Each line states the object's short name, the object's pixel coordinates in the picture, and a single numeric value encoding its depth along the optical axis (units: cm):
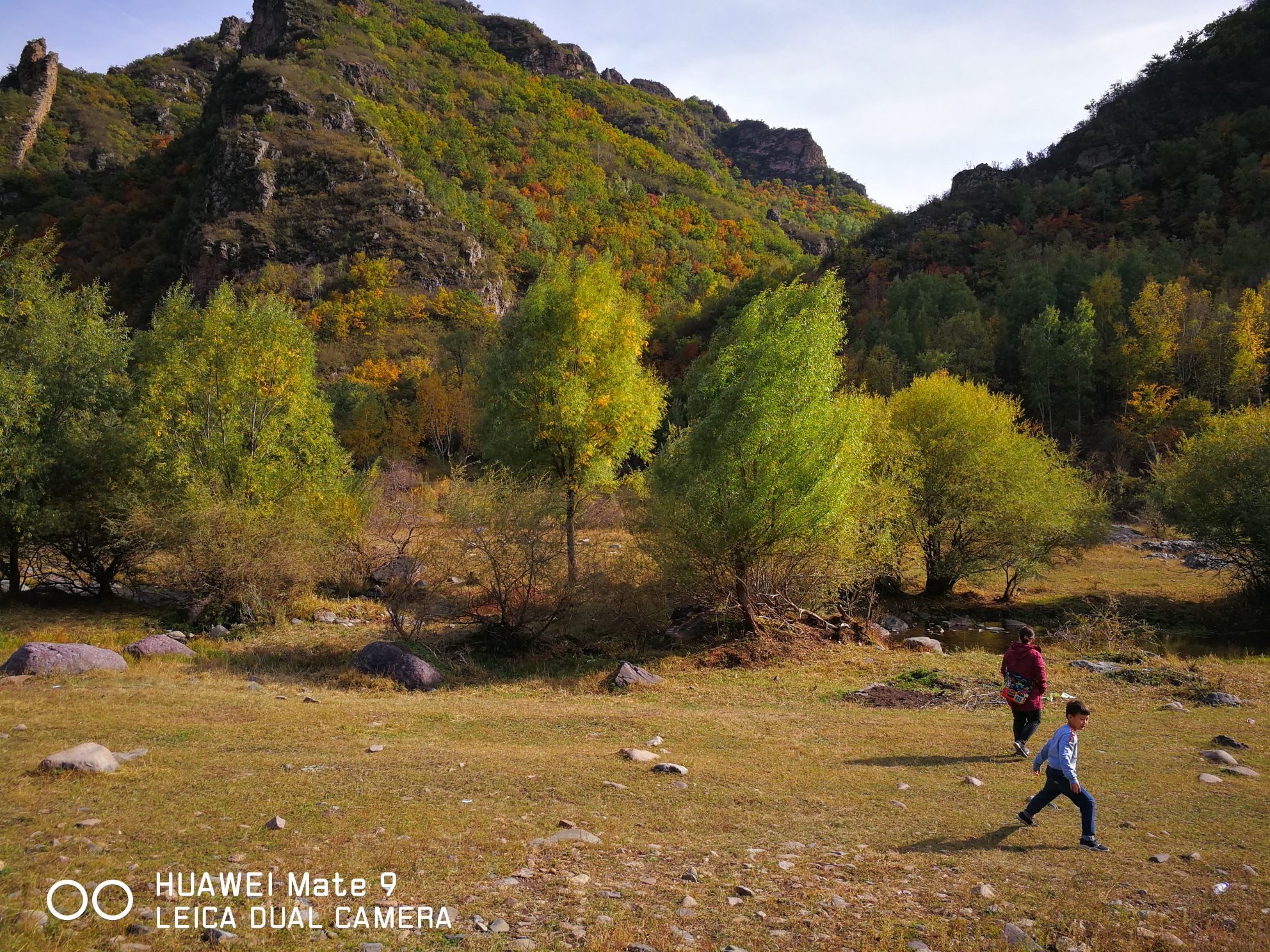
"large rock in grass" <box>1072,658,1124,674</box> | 1599
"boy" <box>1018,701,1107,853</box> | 686
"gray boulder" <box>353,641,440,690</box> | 1582
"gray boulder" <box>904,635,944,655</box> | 2081
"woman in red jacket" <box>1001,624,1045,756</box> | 1027
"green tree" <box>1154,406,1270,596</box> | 2453
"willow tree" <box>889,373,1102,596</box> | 2800
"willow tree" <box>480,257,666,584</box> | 2273
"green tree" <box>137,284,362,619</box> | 2045
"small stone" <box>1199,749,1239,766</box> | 955
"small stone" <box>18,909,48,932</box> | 432
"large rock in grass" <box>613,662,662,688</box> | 1591
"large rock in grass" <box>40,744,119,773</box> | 759
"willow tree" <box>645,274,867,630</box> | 1836
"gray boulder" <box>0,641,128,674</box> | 1348
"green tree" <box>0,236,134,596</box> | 2062
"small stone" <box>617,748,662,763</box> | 958
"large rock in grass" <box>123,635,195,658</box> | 1625
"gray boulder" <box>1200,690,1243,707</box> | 1327
